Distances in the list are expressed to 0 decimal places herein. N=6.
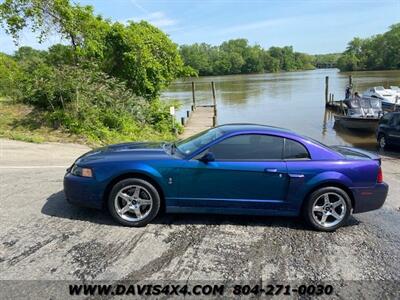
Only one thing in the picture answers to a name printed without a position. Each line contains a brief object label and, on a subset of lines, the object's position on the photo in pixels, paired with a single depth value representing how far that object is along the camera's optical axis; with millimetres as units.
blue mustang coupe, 4871
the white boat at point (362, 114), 21902
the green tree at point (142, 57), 16453
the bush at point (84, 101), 12016
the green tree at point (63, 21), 13570
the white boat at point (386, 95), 26859
